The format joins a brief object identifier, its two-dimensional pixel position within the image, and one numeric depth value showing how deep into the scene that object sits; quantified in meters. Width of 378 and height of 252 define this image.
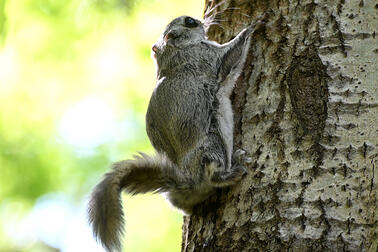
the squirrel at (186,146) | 5.32
